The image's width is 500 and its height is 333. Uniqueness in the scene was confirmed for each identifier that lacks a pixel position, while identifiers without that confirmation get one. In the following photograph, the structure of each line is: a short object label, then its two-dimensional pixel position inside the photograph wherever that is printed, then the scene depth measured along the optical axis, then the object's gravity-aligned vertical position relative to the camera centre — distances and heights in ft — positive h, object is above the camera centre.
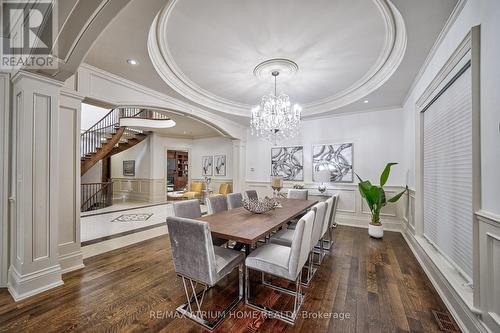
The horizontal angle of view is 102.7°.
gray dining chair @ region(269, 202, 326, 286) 6.85 -2.85
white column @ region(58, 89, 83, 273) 8.04 -0.63
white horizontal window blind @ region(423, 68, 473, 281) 5.97 -0.23
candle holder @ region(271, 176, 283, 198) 11.12 -0.90
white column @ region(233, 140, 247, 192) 20.38 +0.29
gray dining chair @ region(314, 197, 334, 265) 8.44 -2.48
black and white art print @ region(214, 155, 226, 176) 25.80 +0.24
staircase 21.48 +3.51
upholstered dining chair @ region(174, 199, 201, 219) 7.88 -1.74
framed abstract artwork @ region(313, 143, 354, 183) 15.75 +0.55
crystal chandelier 11.12 +3.02
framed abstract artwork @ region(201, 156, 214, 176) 26.76 +0.24
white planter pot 12.46 -4.02
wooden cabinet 34.12 -0.39
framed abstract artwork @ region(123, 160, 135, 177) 27.63 -0.18
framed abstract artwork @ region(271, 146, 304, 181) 17.79 +0.44
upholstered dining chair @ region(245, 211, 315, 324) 5.43 -2.77
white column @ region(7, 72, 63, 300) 6.59 -0.68
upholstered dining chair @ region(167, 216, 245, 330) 5.17 -2.55
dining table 5.84 -1.98
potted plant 12.34 -2.01
